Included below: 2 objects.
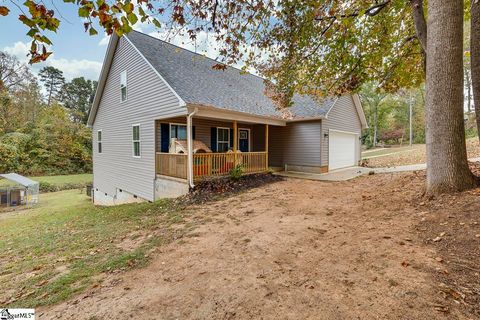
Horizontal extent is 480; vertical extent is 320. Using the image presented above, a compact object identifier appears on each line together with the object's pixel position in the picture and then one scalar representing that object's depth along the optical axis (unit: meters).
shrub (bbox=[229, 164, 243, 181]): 9.16
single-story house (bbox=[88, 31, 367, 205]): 8.74
